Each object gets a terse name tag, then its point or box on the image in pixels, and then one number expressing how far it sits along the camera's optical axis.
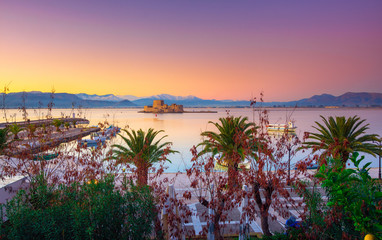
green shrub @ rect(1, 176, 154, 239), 4.25
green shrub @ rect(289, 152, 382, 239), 3.60
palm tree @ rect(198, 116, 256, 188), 14.29
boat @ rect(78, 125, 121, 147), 45.34
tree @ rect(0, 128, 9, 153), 13.05
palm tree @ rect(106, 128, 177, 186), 14.16
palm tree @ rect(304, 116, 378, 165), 14.66
